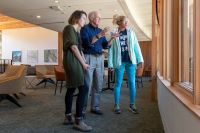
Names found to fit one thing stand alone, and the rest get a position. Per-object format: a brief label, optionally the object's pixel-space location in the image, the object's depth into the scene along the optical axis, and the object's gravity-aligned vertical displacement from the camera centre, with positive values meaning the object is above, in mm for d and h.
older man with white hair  3088 +219
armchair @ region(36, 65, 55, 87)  7424 -221
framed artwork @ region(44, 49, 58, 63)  15672 +768
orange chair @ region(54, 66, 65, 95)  5438 -194
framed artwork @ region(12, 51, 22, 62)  16781 +754
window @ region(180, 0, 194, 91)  1672 +173
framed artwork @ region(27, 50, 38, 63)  16344 +739
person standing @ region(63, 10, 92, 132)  2488 +49
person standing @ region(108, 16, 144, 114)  3305 +162
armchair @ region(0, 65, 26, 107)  3745 -296
